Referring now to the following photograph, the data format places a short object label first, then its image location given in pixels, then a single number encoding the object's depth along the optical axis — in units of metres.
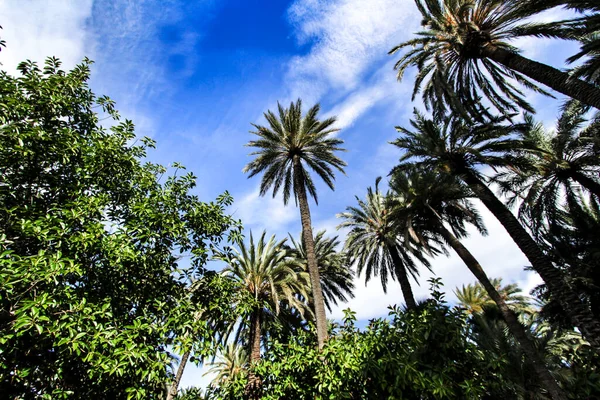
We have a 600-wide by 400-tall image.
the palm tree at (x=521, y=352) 17.91
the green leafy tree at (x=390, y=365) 5.67
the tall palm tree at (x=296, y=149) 19.11
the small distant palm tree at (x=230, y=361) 31.29
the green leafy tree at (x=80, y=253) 4.71
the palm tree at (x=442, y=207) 17.01
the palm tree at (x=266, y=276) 19.70
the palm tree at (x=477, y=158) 12.77
